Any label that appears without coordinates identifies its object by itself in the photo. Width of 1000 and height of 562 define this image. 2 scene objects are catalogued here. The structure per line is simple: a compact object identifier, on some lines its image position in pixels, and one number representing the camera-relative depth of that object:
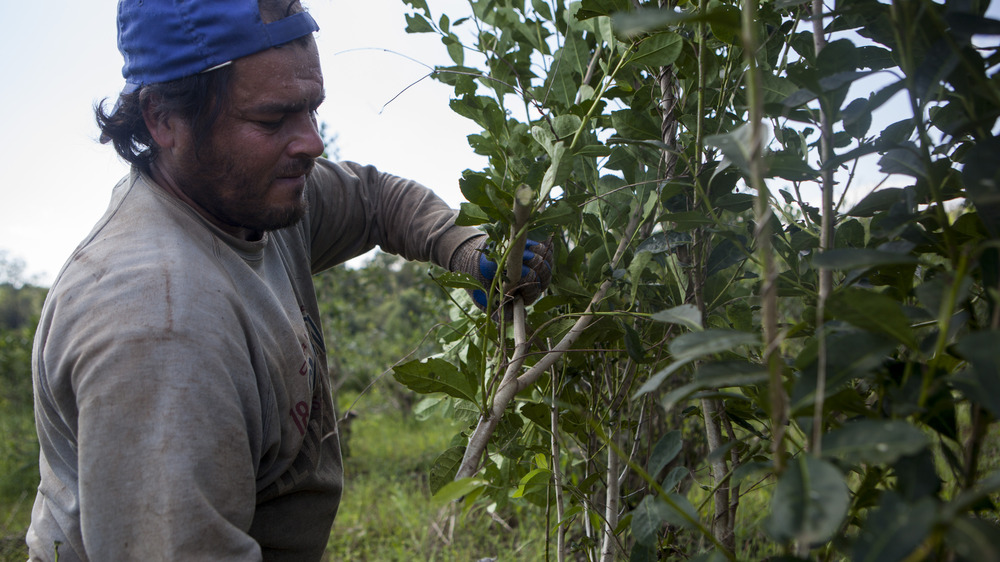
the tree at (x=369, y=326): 6.41
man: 1.10
